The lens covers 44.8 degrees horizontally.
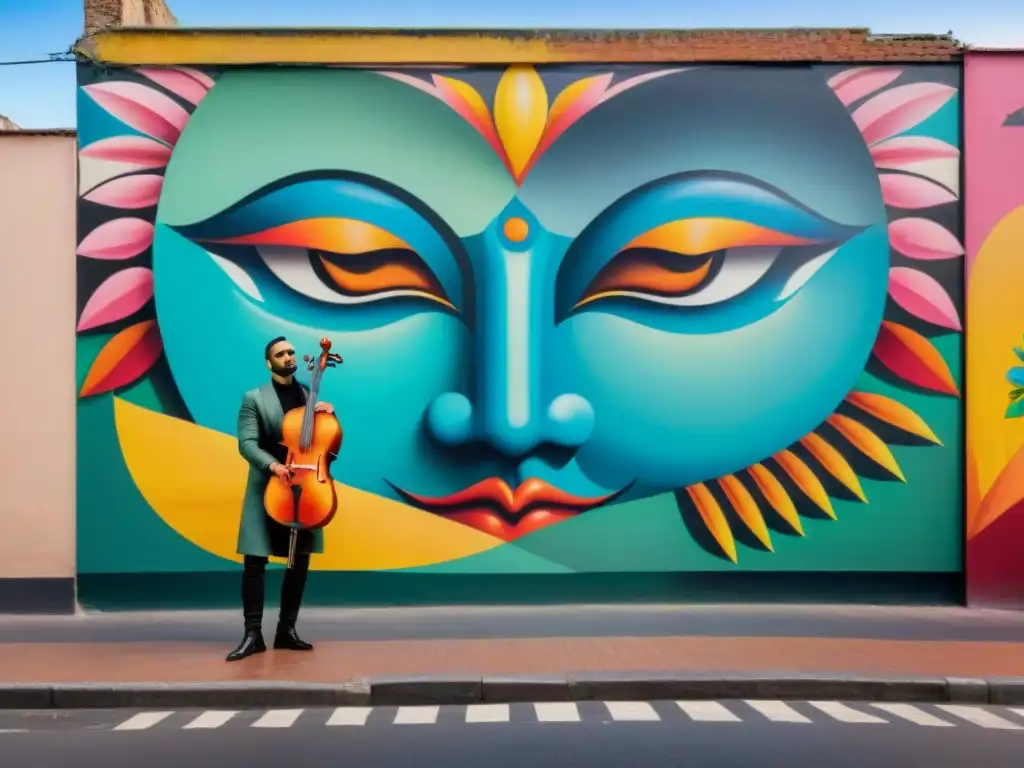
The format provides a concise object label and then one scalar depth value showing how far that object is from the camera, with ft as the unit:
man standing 28.63
